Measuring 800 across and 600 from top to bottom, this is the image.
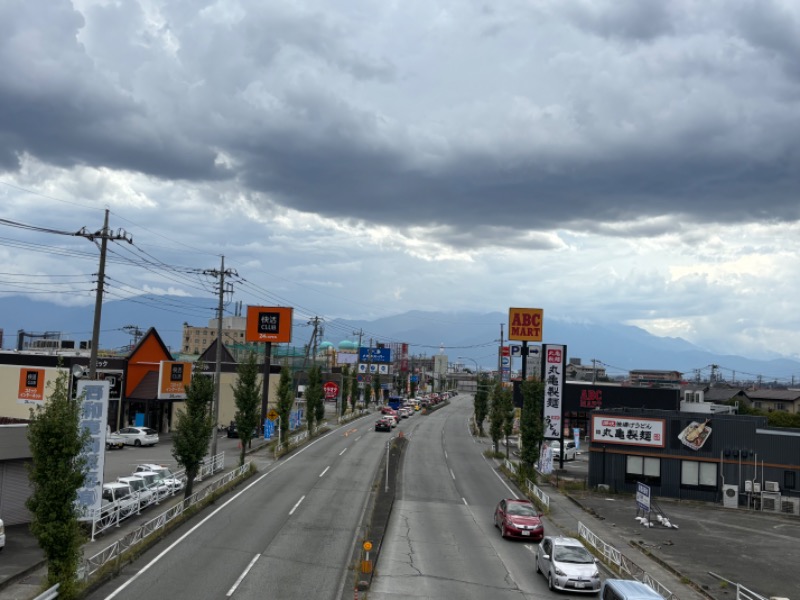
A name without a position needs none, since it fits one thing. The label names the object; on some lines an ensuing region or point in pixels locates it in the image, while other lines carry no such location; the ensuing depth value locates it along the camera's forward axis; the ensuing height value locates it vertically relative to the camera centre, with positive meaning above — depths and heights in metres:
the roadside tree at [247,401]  49.09 -4.02
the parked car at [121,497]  30.66 -7.23
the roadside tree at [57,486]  19.20 -4.28
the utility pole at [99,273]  29.44 +2.94
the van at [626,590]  17.62 -5.94
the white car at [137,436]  60.22 -8.44
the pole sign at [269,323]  79.81 +2.75
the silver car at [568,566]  22.47 -6.80
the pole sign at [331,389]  105.31 -6.08
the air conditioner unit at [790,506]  43.69 -8.43
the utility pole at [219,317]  47.28 +1.88
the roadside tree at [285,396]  61.75 -4.37
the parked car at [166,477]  37.16 -7.52
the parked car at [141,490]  33.16 -7.37
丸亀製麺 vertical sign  58.69 -2.17
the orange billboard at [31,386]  60.13 -4.57
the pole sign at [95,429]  27.55 -3.72
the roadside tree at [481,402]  98.19 -6.42
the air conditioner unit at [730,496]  45.25 -8.27
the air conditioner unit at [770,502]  44.19 -8.33
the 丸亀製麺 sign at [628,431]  48.28 -4.68
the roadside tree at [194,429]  34.91 -4.44
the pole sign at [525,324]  70.44 +3.69
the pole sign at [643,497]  37.22 -7.14
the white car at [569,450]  68.54 -8.78
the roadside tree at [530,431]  49.06 -5.08
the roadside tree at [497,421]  65.12 -5.94
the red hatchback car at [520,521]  30.33 -7.19
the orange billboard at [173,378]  65.76 -3.59
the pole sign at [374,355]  150.69 -0.62
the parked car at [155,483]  35.23 -7.41
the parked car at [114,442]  58.31 -8.73
